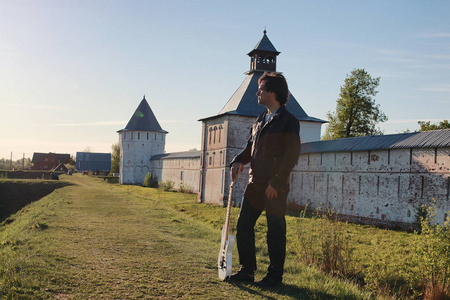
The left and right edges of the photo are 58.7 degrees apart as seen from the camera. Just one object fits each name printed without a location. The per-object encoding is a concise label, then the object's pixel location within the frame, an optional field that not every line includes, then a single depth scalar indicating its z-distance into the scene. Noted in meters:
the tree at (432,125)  34.53
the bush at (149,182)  45.66
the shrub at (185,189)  35.81
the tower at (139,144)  51.22
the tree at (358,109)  36.56
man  4.03
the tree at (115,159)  68.19
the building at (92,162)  77.44
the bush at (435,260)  5.46
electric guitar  4.13
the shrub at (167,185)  37.97
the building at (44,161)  81.75
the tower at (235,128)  25.77
